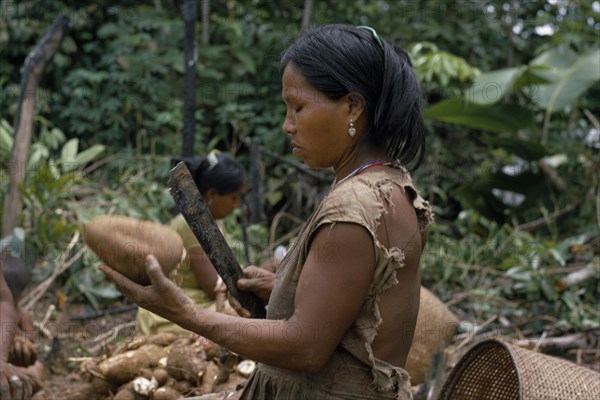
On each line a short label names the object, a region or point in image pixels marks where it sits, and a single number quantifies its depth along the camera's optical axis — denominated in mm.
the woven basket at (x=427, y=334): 3662
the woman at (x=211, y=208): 3648
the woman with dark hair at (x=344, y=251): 1641
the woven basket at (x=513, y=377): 2773
